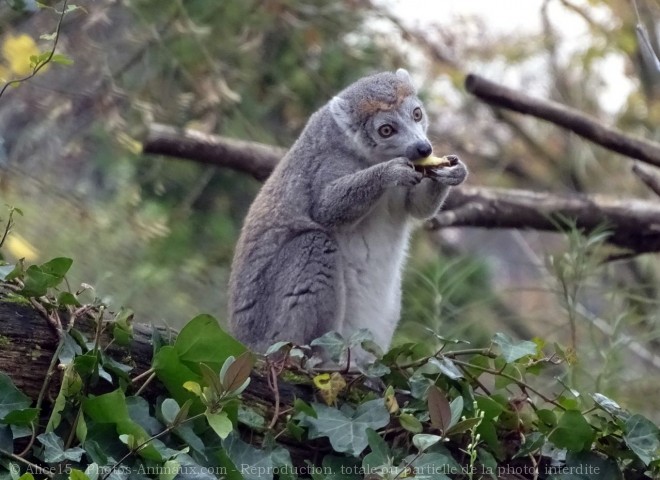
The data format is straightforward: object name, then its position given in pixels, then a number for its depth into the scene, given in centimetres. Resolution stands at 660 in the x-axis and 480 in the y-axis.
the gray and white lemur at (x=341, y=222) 937
